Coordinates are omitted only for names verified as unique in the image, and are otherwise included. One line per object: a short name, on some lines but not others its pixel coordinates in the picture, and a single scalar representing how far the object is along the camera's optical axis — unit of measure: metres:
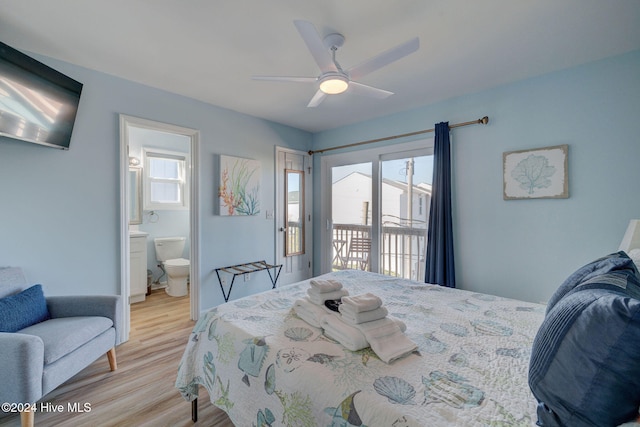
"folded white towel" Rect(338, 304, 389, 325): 1.32
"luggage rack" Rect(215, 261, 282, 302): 3.37
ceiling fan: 1.56
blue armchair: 1.48
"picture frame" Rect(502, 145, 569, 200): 2.49
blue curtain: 3.03
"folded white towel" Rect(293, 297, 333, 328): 1.48
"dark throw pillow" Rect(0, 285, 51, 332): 1.72
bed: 0.91
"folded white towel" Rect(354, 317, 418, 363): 1.16
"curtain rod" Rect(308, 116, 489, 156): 2.89
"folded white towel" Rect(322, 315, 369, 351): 1.23
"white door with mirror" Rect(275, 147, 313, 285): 4.12
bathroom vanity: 3.69
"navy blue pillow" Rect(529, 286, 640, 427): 0.70
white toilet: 3.97
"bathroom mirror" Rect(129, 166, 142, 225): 4.19
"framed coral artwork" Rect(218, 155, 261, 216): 3.43
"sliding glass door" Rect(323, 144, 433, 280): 3.52
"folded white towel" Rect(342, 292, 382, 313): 1.33
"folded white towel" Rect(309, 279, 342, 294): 1.62
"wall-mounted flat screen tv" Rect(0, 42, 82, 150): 1.79
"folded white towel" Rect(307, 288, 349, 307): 1.59
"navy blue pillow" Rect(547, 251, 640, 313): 0.98
